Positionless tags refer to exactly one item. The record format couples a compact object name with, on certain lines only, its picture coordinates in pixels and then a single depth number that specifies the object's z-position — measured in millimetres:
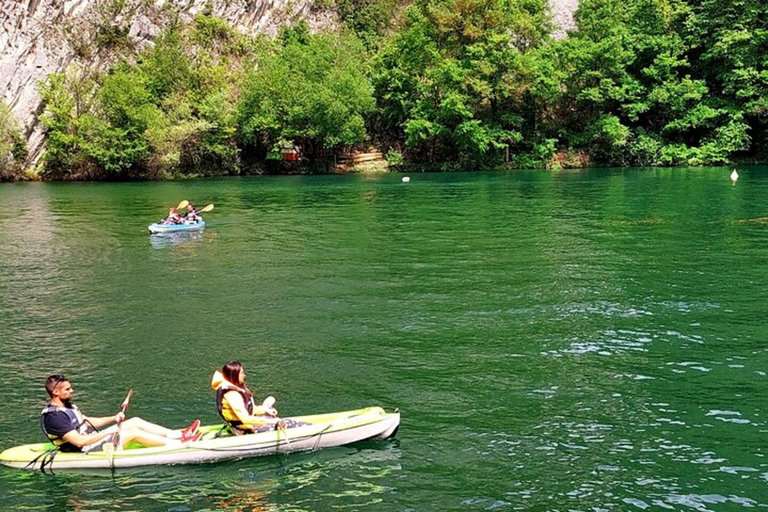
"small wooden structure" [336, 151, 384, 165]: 83250
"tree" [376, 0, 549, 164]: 74938
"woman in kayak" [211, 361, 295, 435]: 11562
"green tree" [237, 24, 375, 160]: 76875
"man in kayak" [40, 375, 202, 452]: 11234
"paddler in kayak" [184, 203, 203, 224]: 36225
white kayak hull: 11266
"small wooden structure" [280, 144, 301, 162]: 82125
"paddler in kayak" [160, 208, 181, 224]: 35262
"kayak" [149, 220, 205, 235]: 34375
